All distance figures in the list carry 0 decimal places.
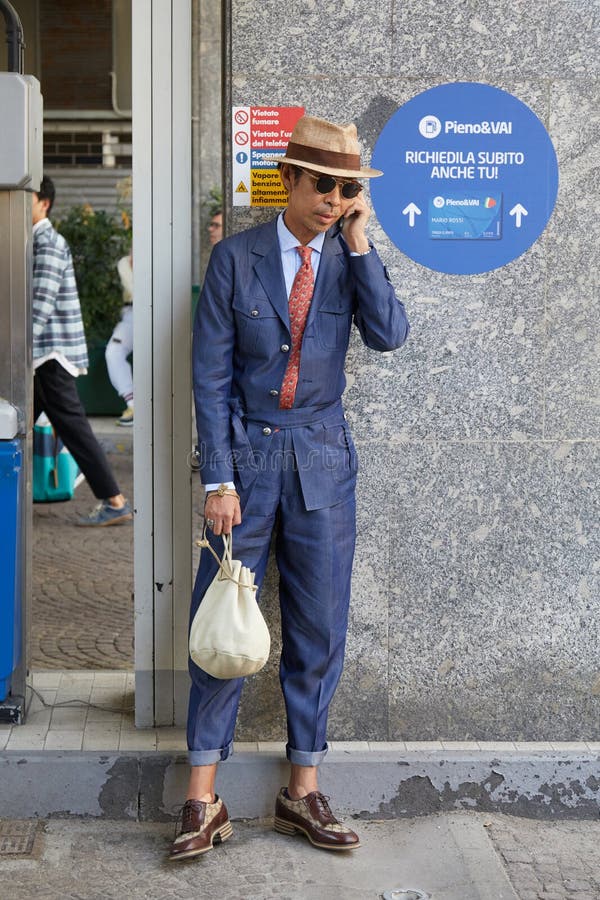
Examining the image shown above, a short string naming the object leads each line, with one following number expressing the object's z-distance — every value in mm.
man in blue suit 3766
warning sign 4016
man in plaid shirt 6941
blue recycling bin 4133
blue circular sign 4074
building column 4133
